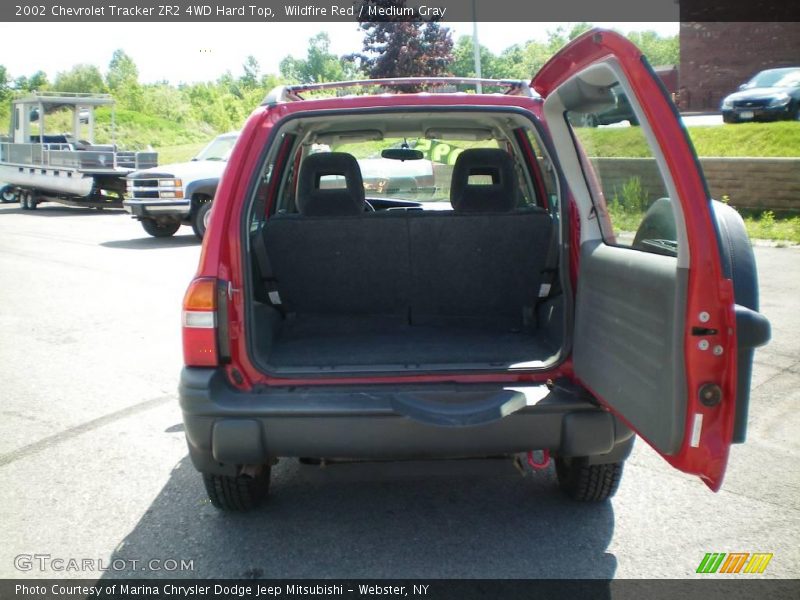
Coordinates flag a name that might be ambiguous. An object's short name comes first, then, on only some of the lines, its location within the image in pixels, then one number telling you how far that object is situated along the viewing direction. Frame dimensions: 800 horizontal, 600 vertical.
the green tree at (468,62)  50.98
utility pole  22.30
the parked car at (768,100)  19.39
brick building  31.38
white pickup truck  13.59
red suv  2.33
